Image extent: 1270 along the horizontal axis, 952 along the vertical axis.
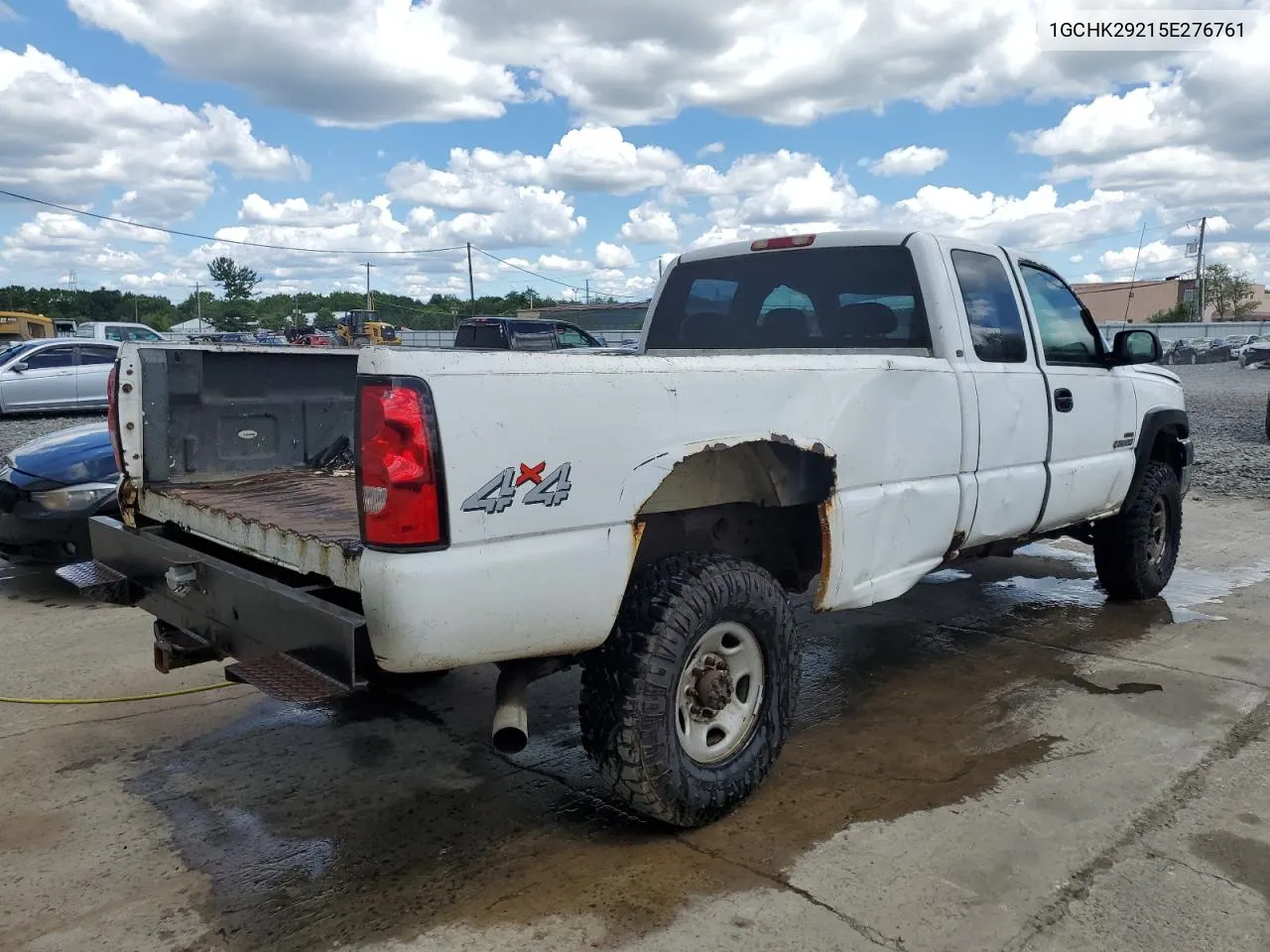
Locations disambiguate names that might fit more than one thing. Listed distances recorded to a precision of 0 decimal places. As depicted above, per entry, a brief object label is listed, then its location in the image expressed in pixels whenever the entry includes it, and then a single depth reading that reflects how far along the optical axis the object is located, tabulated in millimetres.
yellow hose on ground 4491
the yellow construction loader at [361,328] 36531
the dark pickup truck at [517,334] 17922
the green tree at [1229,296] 83006
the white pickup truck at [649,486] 2582
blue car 6086
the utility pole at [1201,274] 76750
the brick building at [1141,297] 89062
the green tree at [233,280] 99188
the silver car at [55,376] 16891
